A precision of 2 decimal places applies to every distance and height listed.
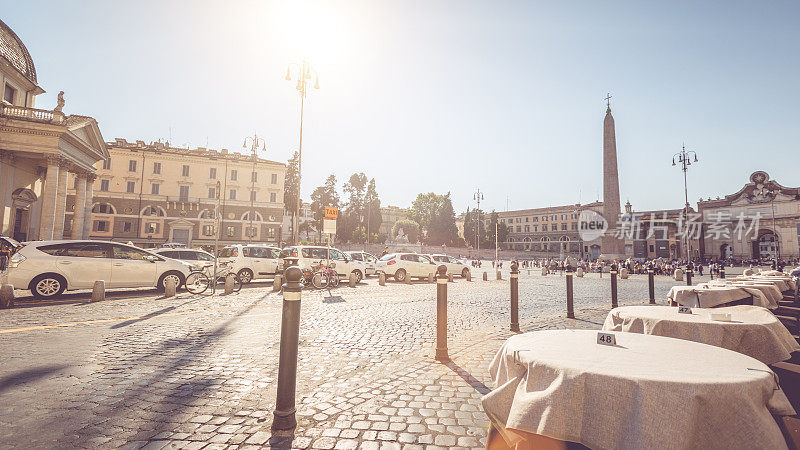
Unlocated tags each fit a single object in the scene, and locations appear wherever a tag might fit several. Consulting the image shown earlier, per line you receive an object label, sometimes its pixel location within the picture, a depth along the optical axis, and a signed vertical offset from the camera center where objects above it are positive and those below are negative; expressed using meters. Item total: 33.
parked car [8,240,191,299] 9.77 -0.56
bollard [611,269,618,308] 10.11 -0.88
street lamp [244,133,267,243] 53.66 +8.10
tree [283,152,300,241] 60.22 +11.43
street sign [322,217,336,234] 17.27 +1.19
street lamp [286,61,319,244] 19.45 +9.31
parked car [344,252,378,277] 23.02 -0.55
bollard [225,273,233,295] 12.86 -1.22
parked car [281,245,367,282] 16.59 -0.31
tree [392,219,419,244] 83.56 +5.21
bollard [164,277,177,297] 11.27 -1.16
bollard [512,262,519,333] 6.94 -0.84
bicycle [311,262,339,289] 15.01 -1.05
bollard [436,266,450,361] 5.08 -0.89
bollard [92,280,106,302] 9.93 -1.19
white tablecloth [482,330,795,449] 1.48 -0.60
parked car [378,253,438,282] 20.44 -0.72
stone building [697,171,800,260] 58.00 +5.95
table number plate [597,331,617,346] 2.20 -0.49
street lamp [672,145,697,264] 40.72 +10.67
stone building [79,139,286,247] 50.47 +7.48
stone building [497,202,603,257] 93.50 +6.64
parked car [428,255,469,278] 23.38 -0.76
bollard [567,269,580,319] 8.57 -1.15
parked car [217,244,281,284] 16.17 -0.48
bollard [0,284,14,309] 8.52 -1.13
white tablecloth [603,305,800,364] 2.84 -0.58
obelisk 35.46 +7.70
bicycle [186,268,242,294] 12.40 -1.10
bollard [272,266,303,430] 2.96 -0.86
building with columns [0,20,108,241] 23.52 +6.08
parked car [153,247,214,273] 16.38 -0.28
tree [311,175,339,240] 60.84 +8.97
